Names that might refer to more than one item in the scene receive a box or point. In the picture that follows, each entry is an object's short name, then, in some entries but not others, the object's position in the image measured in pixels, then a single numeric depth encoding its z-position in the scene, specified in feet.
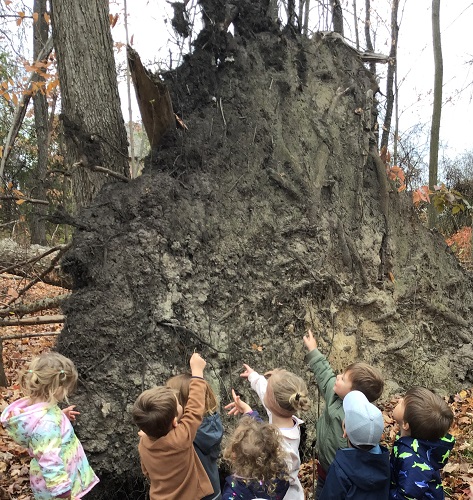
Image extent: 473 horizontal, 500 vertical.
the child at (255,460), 9.00
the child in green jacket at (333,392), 10.68
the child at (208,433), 10.64
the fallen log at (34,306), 18.34
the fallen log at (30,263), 18.48
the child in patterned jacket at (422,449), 9.34
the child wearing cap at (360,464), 8.99
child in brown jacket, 9.23
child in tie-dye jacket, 9.70
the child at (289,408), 9.94
